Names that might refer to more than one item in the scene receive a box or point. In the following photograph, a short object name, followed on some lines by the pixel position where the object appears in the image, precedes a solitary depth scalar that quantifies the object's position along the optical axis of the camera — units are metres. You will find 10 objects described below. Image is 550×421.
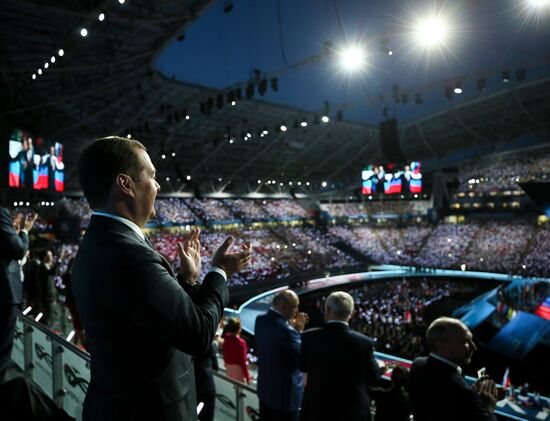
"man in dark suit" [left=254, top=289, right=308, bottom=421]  3.04
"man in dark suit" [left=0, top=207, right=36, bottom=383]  2.74
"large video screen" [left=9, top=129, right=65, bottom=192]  16.00
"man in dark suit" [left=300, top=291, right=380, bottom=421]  2.51
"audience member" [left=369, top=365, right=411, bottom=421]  2.95
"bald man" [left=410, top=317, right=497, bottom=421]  1.91
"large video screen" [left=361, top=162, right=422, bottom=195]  32.59
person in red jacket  4.30
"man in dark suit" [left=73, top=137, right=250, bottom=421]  1.13
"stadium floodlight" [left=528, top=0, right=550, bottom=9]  12.27
